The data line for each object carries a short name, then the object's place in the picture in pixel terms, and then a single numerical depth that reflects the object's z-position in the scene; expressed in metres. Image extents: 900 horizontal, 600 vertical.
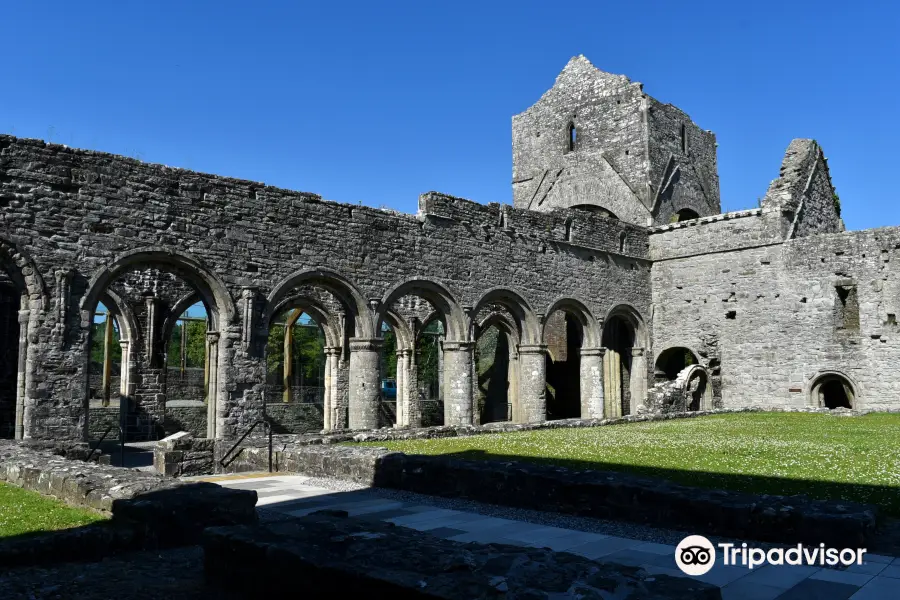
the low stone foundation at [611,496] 5.22
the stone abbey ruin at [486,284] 12.37
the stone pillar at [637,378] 22.53
